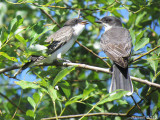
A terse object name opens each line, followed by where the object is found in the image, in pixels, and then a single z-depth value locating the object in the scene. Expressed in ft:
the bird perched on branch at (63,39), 26.78
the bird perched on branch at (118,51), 23.95
